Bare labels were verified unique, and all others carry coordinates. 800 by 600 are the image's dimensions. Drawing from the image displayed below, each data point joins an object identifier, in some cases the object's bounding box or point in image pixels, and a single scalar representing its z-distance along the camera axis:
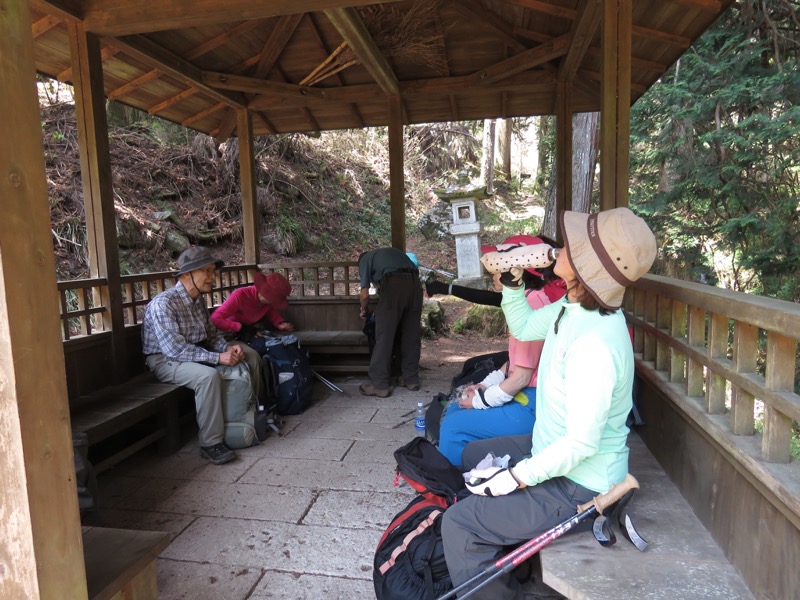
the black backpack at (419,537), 1.79
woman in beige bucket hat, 1.51
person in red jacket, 4.65
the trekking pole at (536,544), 1.55
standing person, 4.88
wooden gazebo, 1.05
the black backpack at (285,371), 4.38
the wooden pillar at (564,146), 5.17
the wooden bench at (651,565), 1.40
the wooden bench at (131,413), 2.96
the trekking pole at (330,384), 5.11
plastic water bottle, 3.51
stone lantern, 10.07
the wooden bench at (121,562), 1.34
